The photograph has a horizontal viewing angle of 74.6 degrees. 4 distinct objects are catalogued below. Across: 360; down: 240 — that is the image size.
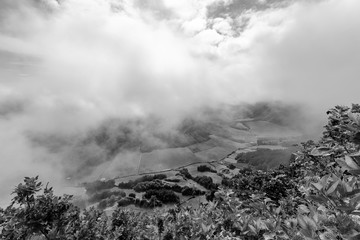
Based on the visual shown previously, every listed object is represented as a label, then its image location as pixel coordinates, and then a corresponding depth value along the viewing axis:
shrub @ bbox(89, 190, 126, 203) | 168.65
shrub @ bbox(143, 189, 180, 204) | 139.88
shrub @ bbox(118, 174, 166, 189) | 193.00
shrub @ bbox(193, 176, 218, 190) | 163.88
